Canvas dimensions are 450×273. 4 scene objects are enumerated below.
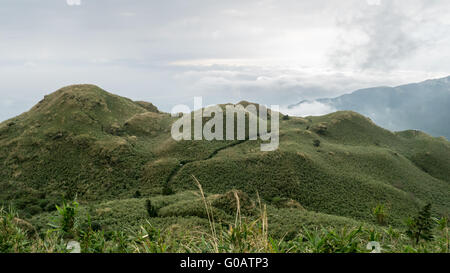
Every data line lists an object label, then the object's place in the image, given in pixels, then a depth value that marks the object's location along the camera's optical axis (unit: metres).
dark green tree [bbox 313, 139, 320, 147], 71.88
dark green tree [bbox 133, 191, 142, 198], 45.59
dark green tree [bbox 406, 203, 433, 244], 15.77
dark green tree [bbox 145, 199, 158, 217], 31.16
